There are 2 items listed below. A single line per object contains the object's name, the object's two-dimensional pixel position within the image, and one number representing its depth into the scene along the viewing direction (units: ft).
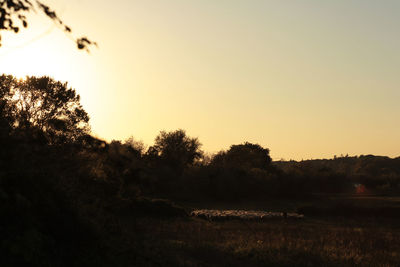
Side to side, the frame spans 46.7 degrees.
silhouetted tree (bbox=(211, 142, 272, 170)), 343.05
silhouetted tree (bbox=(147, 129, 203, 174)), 330.95
